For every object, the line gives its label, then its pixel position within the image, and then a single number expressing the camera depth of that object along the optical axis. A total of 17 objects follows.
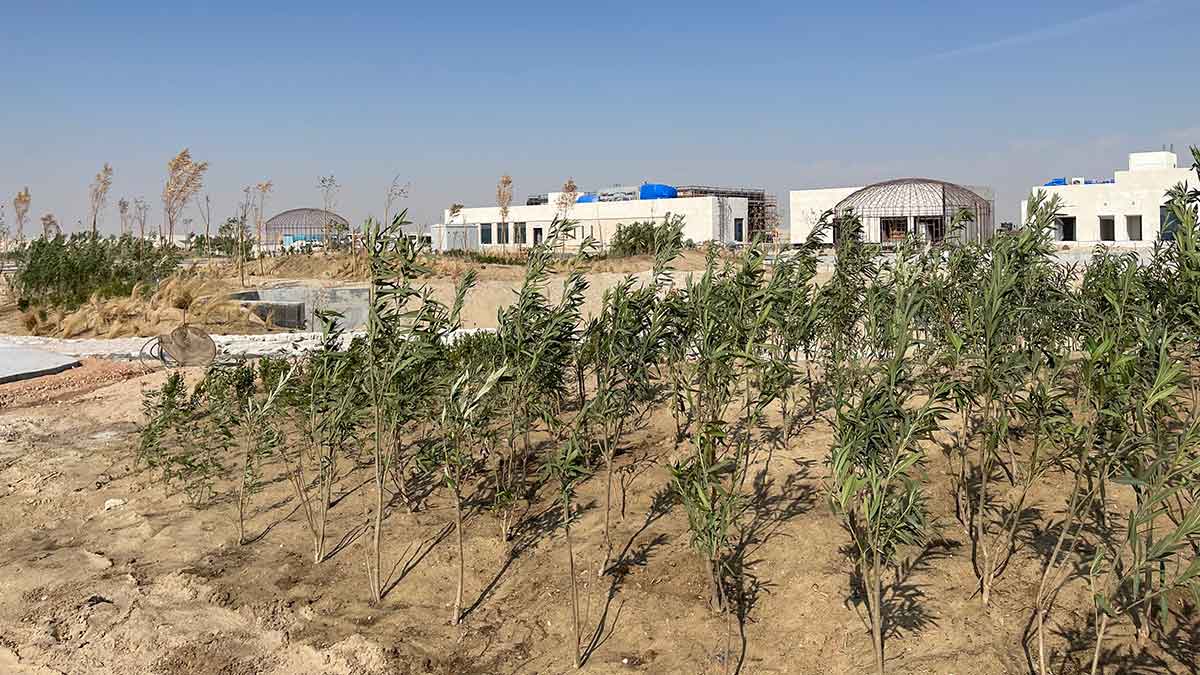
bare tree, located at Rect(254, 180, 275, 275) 38.91
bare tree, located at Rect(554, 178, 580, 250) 42.71
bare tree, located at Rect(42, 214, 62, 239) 47.22
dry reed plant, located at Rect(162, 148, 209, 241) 29.47
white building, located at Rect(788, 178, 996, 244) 45.38
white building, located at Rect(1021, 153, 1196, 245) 42.47
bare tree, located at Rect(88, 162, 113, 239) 37.75
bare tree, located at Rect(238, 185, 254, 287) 29.88
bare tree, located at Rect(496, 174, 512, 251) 45.38
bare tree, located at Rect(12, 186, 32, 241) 47.62
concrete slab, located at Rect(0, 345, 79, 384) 15.16
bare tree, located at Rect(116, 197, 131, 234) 48.59
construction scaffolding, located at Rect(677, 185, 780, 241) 58.84
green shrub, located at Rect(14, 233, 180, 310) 23.04
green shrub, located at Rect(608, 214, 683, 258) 36.84
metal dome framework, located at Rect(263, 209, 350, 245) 65.21
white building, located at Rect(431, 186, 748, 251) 51.34
